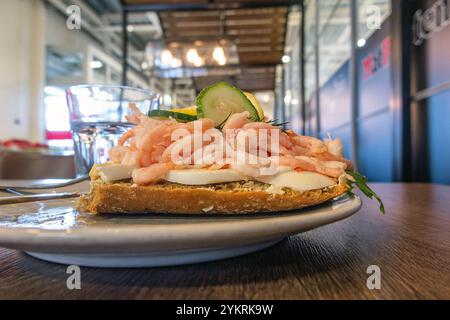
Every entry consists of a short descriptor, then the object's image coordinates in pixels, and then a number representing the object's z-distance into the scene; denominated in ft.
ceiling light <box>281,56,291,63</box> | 6.80
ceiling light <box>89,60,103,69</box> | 9.25
